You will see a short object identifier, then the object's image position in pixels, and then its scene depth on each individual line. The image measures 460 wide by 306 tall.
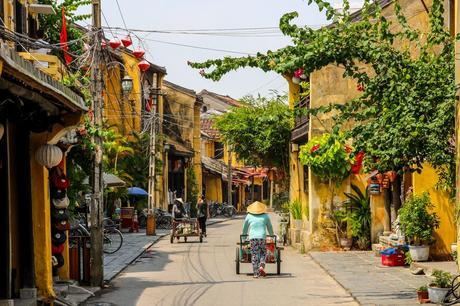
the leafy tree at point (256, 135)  31.36
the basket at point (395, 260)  19.58
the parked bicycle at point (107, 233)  19.73
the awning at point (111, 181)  29.83
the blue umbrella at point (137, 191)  40.22
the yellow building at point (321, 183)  22.61
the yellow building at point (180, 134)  52.94
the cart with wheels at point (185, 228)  29.27
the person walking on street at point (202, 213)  31.45
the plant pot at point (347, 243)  24.36
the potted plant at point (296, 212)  28.07
